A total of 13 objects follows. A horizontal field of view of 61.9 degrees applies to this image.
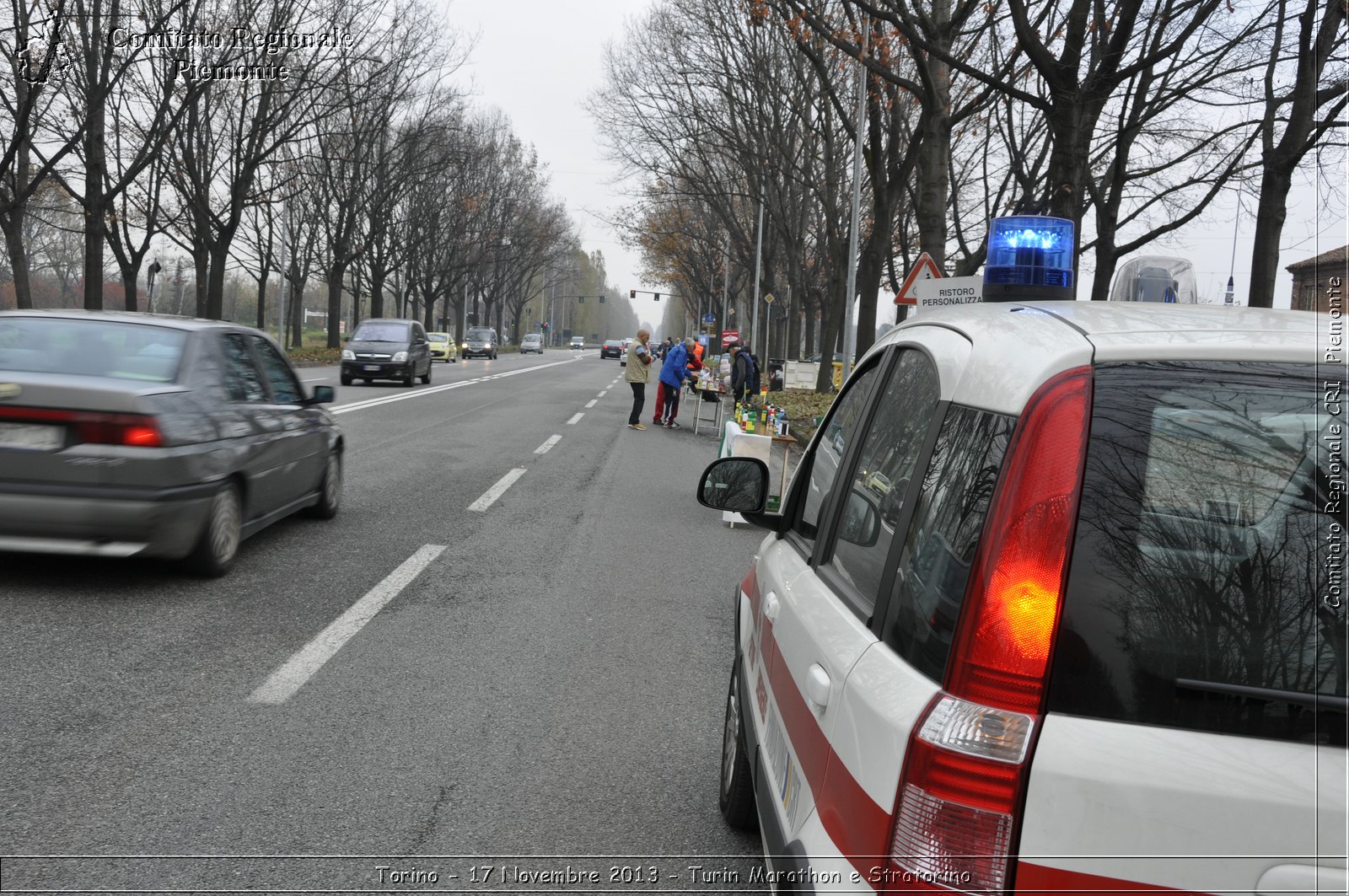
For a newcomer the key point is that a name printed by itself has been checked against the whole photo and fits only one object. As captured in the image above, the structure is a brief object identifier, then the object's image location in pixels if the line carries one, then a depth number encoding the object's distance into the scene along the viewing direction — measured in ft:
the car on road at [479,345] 211.00
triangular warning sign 49.78
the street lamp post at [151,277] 123.13
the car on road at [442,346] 178.40
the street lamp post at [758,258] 131.44
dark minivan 91.25
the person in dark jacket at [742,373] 65.57
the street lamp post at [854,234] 66.31
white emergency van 4.51
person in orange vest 74.54
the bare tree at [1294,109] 45.65
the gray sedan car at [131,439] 18.93
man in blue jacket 63.00
